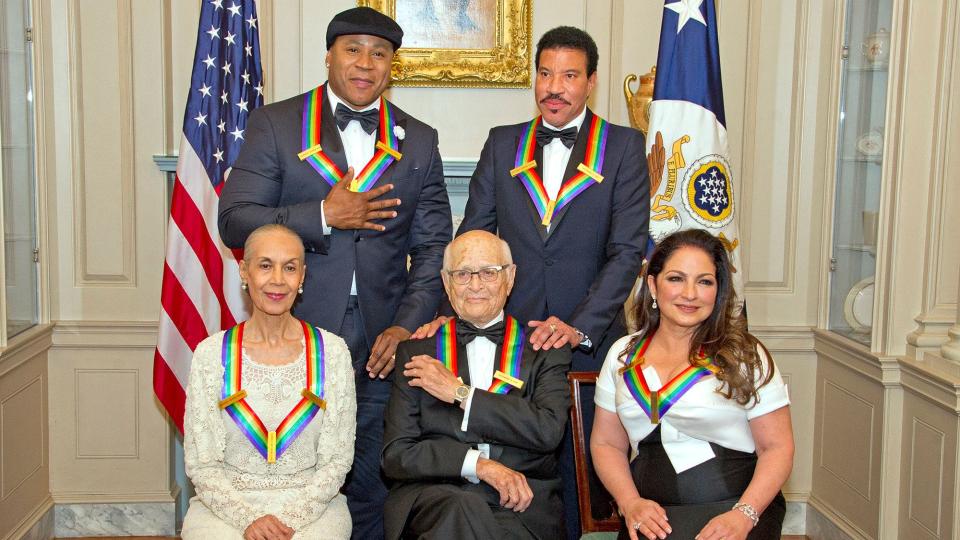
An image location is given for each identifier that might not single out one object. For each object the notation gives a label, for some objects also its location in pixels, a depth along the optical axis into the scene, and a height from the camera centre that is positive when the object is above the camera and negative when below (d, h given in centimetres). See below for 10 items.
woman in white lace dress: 273 -60
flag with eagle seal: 398 +31
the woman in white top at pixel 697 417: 254 -53
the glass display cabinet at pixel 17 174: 385 +9
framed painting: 445 +72
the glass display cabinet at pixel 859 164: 399 +20
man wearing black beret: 298 +1
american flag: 397 +9
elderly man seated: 262 -58
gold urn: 431 +47
